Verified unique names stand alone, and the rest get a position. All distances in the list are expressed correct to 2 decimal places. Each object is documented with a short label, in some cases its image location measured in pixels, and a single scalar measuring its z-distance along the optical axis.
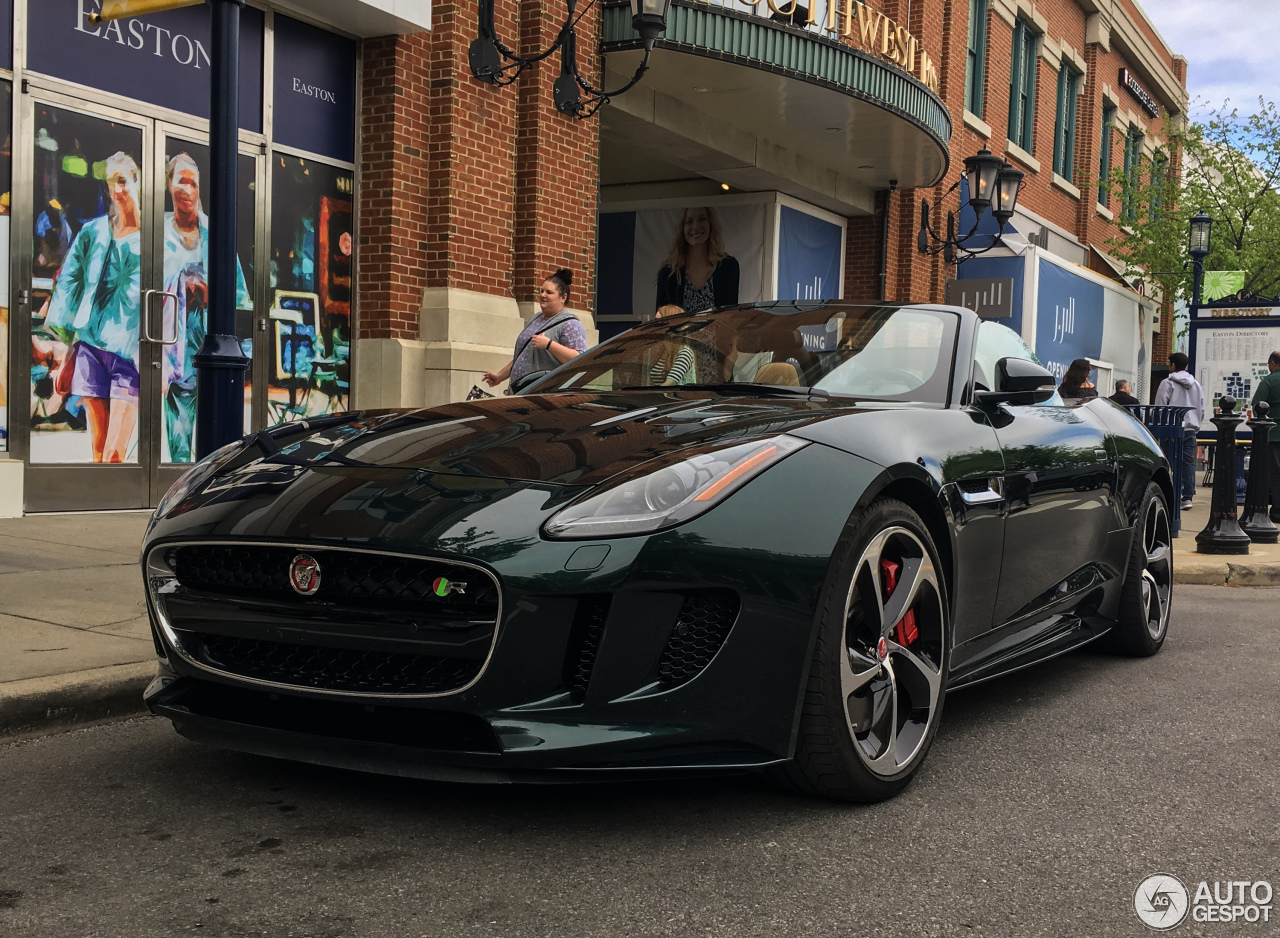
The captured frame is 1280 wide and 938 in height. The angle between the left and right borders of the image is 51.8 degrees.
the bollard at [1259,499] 11.36
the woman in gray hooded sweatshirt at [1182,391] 15.81
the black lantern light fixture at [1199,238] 19.52
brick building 8.61
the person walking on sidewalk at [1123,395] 14.88
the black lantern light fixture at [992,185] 17.23
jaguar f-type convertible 2.86
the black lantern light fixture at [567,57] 9.77
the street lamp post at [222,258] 5.32
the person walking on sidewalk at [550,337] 8.12
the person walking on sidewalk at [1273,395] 14.41
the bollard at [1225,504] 10.34
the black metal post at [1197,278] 18.89
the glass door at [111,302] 8.51
